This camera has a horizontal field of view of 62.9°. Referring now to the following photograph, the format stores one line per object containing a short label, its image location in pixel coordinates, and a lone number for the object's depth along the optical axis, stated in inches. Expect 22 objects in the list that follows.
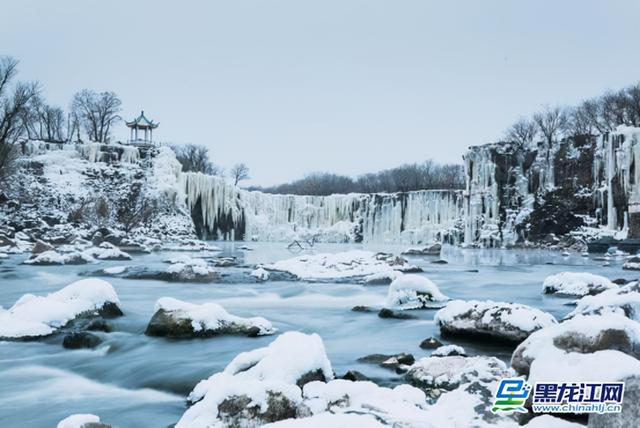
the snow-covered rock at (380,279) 469.1
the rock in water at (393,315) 294.3
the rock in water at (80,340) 228.3
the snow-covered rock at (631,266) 627.1
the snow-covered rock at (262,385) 119.9
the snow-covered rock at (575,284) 363.6
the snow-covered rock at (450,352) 195.3
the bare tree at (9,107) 1106.7
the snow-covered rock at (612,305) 212.8
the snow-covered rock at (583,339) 135.0
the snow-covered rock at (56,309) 245.8
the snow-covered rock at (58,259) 662.5
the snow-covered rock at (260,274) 515.5
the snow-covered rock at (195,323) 249.8
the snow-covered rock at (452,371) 151.9
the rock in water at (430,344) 223.9
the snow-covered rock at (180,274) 503.5
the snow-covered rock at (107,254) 787.4
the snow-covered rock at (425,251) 1070.4
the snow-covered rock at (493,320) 216.8
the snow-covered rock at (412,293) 341.1
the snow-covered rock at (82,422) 120.6
